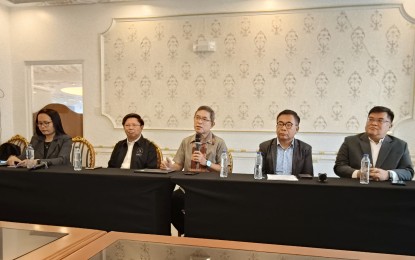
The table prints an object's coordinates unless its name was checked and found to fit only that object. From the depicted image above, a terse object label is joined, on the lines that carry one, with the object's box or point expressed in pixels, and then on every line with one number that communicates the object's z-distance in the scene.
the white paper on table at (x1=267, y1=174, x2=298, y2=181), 1.86
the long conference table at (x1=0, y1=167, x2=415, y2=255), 1.66
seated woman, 2.65
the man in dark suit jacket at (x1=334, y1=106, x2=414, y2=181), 2.13
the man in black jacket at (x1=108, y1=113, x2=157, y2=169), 2.67
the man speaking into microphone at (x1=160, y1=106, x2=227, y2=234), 2.36
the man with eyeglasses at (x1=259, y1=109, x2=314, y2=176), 2.32
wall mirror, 4.37
